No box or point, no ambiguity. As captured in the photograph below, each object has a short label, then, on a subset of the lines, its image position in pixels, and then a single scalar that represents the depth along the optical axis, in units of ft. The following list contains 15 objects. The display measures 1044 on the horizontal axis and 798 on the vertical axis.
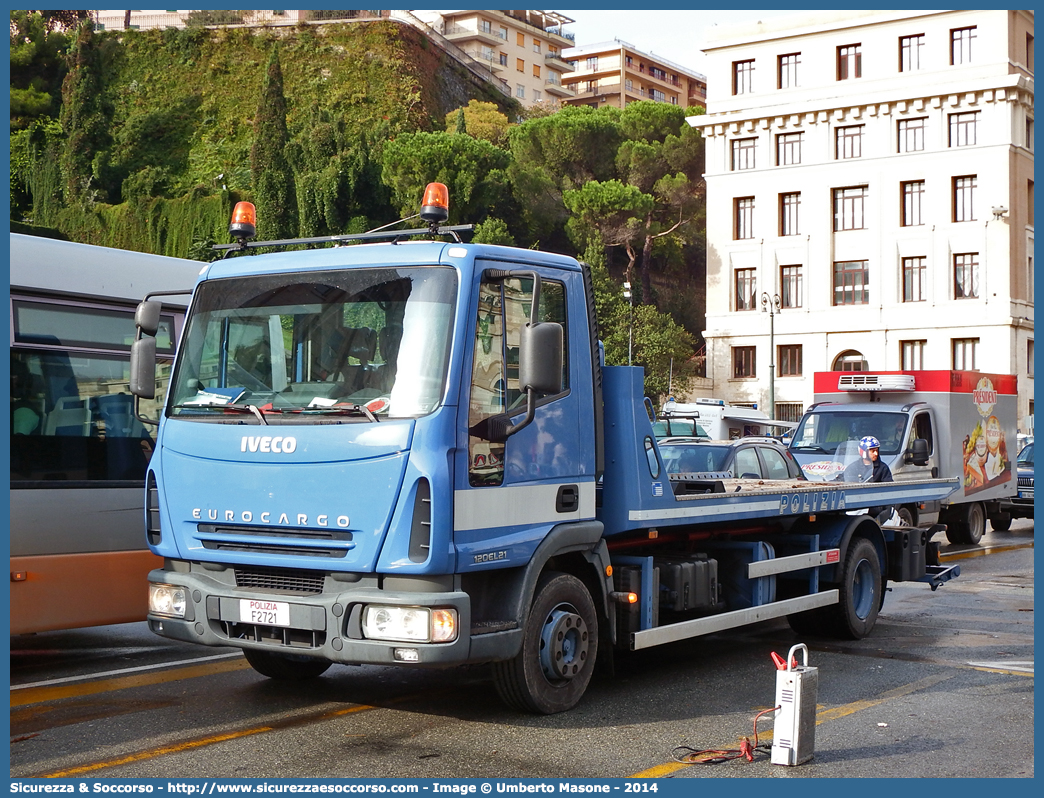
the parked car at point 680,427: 107.28
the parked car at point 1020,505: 76.59
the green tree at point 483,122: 255.25
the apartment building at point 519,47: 350.64
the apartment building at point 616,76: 364.38
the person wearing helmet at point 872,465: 45.52
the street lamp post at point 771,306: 149.89
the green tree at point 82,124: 254.88
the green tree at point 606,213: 209.87
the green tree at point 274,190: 219.00
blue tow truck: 21.02
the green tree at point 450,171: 198.08
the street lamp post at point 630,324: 174.81
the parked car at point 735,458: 49.49
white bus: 26.13
